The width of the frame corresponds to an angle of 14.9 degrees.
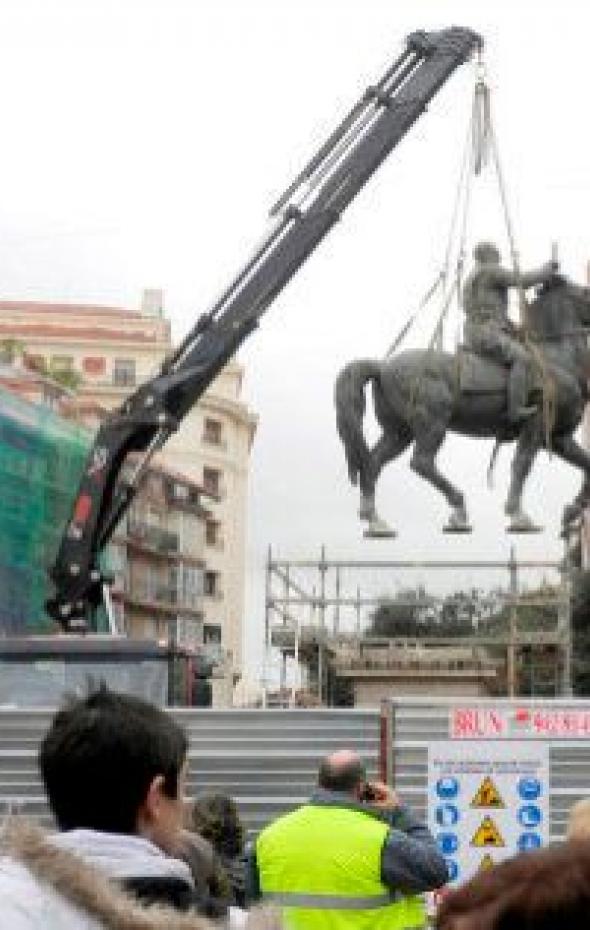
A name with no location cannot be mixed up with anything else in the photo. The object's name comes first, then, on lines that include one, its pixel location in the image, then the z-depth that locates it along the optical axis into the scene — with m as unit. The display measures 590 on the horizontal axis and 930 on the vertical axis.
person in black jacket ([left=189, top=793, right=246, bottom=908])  6.93
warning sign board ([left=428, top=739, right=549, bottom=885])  10.86
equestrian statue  17.11
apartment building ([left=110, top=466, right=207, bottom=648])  96.75
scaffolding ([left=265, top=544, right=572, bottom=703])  18.06
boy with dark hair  3.28
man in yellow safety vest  6.90
